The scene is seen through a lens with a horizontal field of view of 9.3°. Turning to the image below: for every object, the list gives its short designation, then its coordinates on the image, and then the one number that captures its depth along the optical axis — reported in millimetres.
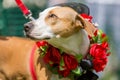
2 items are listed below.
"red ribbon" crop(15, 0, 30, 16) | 5551
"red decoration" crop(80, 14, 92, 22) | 5537
